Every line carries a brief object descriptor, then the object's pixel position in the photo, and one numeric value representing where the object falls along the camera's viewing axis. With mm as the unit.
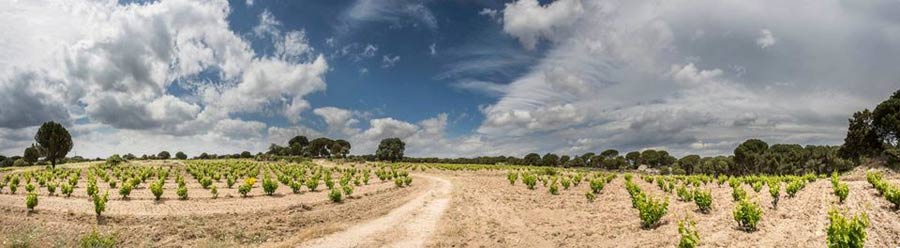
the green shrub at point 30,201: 18922
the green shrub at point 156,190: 22656
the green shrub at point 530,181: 33469
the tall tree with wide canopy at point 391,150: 114000
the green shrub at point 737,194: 17688
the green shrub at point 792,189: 17953
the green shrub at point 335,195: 24500
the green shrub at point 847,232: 7791
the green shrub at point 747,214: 11633
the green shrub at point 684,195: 19533
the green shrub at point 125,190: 23005
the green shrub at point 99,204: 18016
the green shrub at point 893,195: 13183
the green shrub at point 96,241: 13953
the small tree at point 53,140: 66562
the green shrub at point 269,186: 26406
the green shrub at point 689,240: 9266
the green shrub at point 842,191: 15406
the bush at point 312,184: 29281
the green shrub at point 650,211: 13916
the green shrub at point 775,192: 16078
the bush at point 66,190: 23875
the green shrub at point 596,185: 27391
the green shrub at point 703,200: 15970
